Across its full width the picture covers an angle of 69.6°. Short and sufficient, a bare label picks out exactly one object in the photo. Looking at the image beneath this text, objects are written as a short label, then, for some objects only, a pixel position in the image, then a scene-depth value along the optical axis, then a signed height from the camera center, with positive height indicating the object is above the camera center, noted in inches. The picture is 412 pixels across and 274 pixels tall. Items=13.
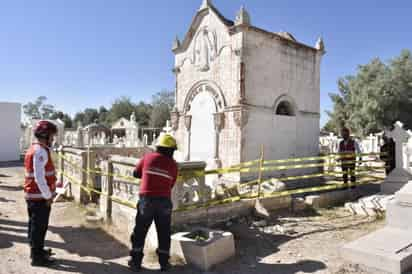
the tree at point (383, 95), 940.6 +154.2
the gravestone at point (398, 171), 322.7 -31.0
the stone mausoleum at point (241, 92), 368.2 +70.0
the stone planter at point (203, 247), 166.2 -61.1
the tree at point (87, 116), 3075.8 +270.0
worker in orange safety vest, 162.7 -26.8
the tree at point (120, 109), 2667.3 +292.8
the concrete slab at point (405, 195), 204.9 -36.6
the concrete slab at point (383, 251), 155.0 -59.7
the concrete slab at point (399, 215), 201.8 -50.0
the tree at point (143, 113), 2458.2 +246.4
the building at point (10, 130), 753.0 +26.9
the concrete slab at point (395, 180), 321.1 -40.5
